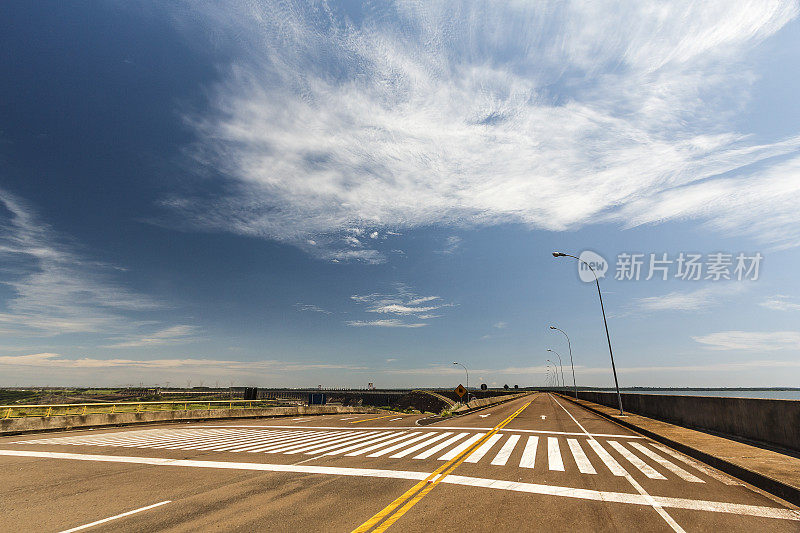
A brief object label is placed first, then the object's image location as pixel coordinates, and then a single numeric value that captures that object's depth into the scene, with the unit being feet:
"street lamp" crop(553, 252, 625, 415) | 86.33
